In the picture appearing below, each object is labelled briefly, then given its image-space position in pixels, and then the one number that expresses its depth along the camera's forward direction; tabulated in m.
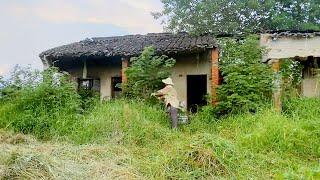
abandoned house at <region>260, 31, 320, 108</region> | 6.88
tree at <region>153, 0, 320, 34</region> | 10.47
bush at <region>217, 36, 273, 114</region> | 6.30
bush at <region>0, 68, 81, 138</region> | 5.98
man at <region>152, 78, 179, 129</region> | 5.97
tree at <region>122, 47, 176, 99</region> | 7.08
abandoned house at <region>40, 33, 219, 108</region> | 7.60
